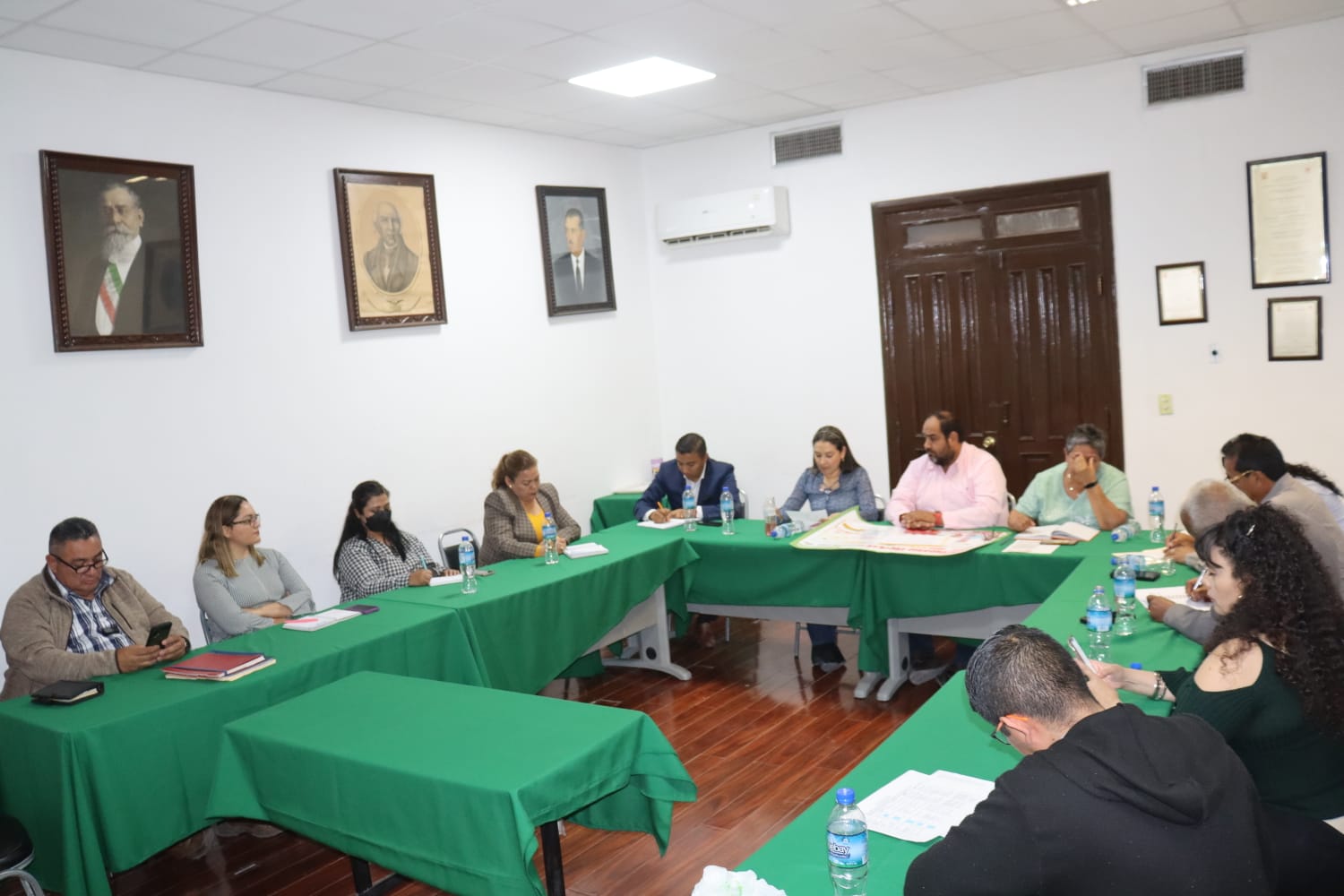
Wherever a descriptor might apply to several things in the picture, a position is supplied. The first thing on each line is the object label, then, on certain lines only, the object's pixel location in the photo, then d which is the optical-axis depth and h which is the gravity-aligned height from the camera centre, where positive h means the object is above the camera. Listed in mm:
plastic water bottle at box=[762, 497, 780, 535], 5219 -702
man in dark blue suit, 5793 -566
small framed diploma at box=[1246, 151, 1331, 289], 5352 +623
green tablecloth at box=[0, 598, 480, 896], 2904 -986
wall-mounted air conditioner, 6875 +1135
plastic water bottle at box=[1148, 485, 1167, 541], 4383 -707
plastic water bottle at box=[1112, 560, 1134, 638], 3213 -804
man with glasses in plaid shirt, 3453 -674
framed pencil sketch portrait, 5559 +880
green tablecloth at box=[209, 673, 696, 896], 2381 -920
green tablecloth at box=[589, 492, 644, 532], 6973 -809
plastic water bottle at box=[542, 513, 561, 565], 4969 -718
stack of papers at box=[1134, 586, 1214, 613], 3291 -814
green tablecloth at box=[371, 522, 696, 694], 4250 -918
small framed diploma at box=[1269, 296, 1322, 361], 5406 +57
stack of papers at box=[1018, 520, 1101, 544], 4508 -776
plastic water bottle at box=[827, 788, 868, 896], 1853 -872
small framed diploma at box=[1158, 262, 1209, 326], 5707 +301
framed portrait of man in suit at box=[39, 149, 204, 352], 4355 +772
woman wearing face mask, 4656 -654
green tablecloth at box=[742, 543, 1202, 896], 1952 -906
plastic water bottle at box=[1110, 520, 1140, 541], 4457 -777
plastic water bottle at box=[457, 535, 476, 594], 4332 -685
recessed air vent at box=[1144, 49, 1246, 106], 5473 +1450
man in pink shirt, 5031 -613
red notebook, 3348 -801
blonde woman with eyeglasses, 4141 -664
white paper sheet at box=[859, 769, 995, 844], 2062 -908
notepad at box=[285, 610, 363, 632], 3988 -811
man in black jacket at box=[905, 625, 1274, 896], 1525 -703
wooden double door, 6051 +276
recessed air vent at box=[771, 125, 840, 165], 6734 +1531
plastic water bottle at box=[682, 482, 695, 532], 5602 -672
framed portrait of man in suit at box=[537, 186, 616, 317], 6781 +965
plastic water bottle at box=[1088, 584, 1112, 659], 3061 -831
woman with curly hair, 2092 -684
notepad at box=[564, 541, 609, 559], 5062 -773
